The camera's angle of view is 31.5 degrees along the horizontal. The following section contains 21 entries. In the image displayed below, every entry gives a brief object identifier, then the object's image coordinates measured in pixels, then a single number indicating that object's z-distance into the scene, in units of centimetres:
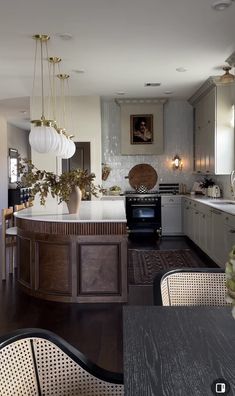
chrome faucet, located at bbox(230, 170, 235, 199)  604
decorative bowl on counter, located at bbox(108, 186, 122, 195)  888
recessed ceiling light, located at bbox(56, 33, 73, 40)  480
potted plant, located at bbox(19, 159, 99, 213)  467
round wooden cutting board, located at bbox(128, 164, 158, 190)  938
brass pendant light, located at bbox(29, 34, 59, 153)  495
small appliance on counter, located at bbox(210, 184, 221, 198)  748
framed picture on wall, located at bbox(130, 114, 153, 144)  910
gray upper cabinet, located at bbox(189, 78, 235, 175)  684
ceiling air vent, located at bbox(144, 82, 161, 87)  753
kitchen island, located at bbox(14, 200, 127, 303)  440
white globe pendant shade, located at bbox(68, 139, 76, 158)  580
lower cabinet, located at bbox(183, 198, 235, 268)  521
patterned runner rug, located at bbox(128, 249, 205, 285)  548
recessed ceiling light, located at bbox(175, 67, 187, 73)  640
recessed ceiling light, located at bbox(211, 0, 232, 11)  388
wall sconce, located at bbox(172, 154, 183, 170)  927
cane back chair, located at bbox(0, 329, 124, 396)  139
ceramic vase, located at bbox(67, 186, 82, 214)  496
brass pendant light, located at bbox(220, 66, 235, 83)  594
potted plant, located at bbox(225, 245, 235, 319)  114
